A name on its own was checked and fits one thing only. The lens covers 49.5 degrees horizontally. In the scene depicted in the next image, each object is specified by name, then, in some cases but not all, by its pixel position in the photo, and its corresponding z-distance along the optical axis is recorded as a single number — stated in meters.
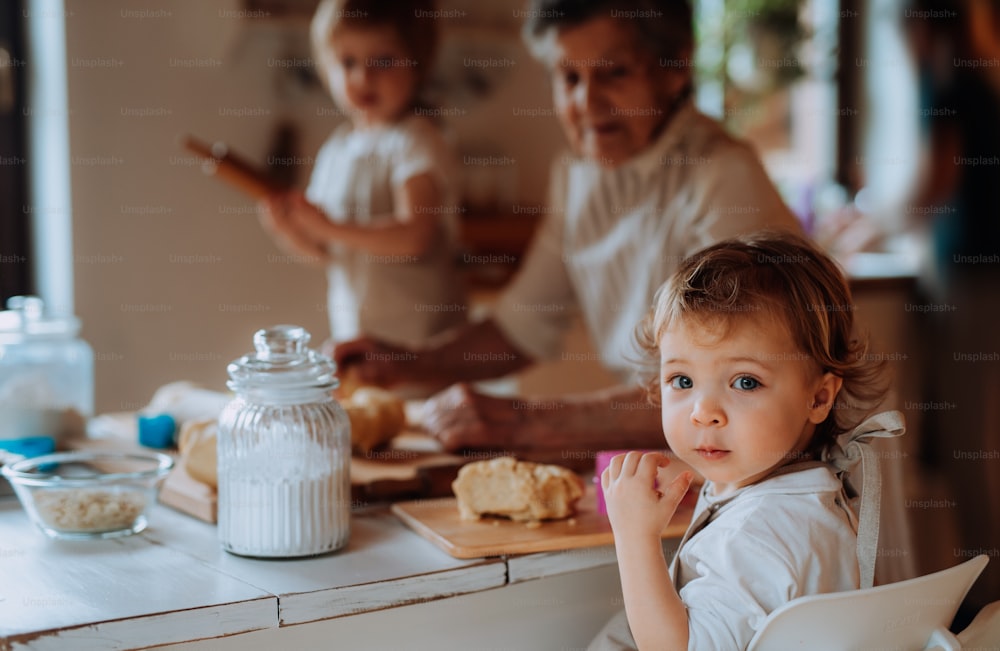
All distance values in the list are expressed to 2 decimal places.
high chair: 0.73
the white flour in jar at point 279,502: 0.90
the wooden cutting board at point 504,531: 0.92
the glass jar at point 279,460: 0.90
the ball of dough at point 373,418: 1.25
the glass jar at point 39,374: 1.29
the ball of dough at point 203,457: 1.05
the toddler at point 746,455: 0.77
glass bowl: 0.97
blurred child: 2.03
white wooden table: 0.77
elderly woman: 1.30
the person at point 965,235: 2.57
